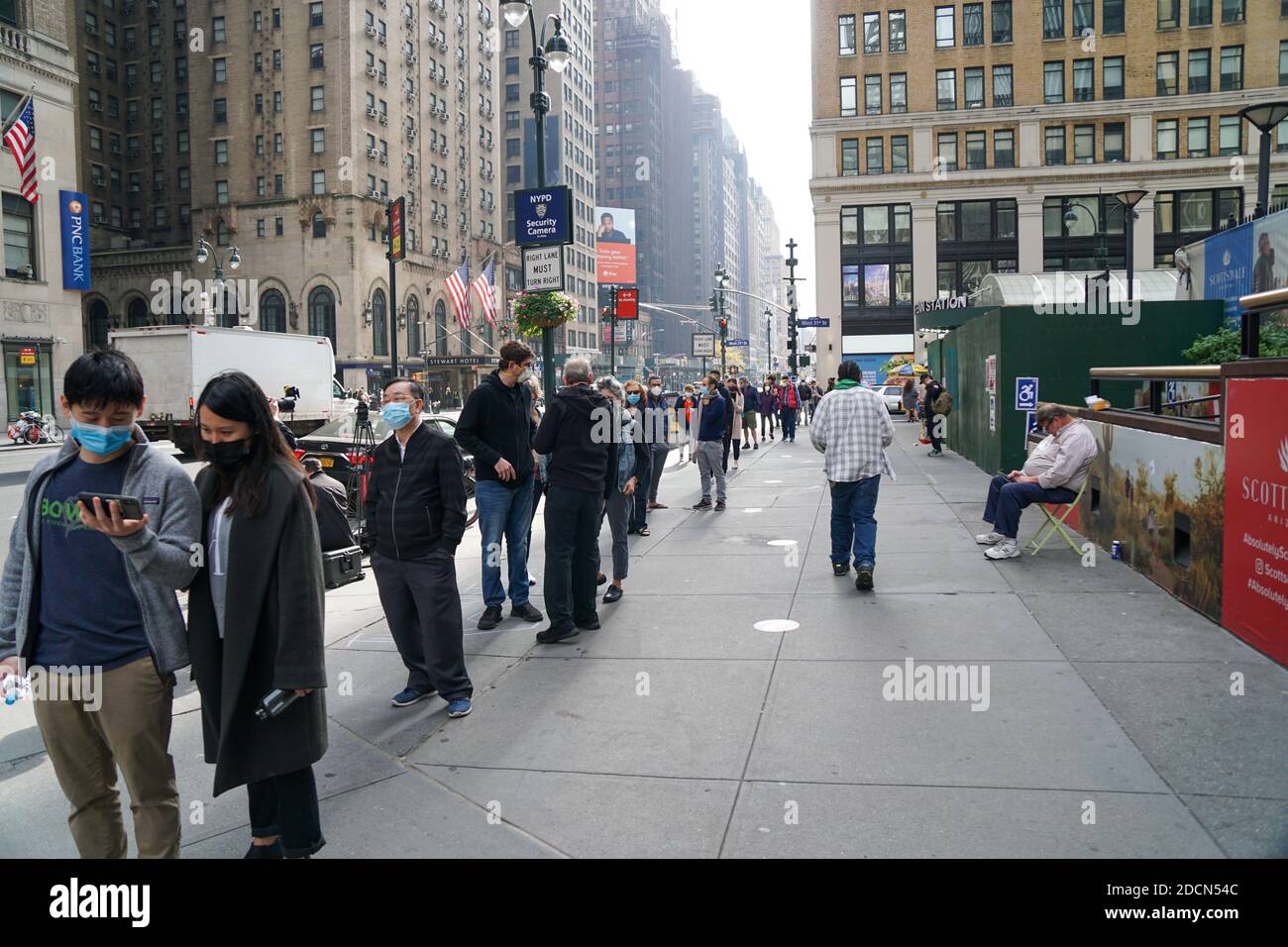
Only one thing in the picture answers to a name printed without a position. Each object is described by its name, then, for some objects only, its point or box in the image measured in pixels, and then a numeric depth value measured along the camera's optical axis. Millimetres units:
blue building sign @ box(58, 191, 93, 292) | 45719
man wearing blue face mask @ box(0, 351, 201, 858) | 3193
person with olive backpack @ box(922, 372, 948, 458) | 21438
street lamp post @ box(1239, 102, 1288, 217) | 15524
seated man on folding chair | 9242
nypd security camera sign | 14289
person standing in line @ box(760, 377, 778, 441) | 30719
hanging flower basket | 14922
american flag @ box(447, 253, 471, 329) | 45875
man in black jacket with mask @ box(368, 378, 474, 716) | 5684
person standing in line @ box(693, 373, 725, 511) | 14258
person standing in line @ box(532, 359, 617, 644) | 7285
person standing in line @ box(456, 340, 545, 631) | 7555
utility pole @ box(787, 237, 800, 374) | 43406
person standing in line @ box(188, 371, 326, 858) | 3314
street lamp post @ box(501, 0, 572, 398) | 14273
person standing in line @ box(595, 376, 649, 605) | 8594
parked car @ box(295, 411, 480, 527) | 12539
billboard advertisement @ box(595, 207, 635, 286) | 117125
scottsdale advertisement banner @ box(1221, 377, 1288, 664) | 5801
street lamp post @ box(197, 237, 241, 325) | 44812
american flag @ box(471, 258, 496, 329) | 45238
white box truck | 26391
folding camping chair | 9195
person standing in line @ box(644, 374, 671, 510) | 13141
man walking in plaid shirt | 8797
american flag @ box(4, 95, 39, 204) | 36906
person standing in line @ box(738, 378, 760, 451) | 26111
